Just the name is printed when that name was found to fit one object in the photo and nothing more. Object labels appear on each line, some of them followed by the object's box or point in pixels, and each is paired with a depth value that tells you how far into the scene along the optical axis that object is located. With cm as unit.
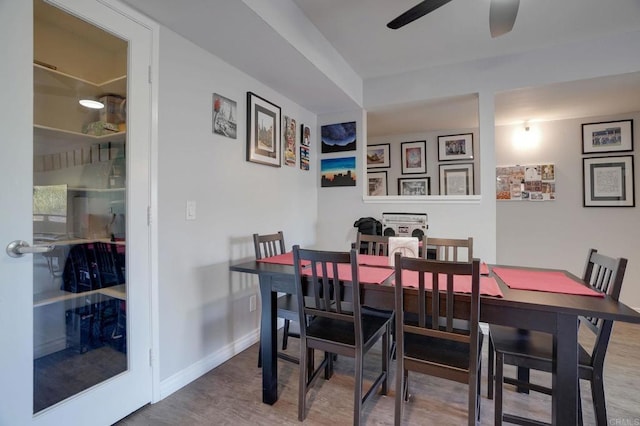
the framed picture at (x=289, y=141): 316
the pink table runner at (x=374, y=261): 198
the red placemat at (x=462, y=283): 146
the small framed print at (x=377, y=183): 489
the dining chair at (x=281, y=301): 196
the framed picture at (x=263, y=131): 263
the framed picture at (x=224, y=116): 231
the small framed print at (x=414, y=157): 464
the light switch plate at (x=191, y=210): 211
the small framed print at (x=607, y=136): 348
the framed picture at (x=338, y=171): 352
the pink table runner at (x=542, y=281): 150
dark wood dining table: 127
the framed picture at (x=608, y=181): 345
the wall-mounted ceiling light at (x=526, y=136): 390
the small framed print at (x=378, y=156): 489
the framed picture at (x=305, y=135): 348
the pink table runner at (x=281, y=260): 208
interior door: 129
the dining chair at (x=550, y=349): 139
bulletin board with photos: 382
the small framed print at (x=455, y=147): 443
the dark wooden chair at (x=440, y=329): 131
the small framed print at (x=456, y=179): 438
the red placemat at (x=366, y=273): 166
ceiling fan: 157
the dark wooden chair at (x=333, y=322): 156
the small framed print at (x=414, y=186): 461
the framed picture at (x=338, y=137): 353
